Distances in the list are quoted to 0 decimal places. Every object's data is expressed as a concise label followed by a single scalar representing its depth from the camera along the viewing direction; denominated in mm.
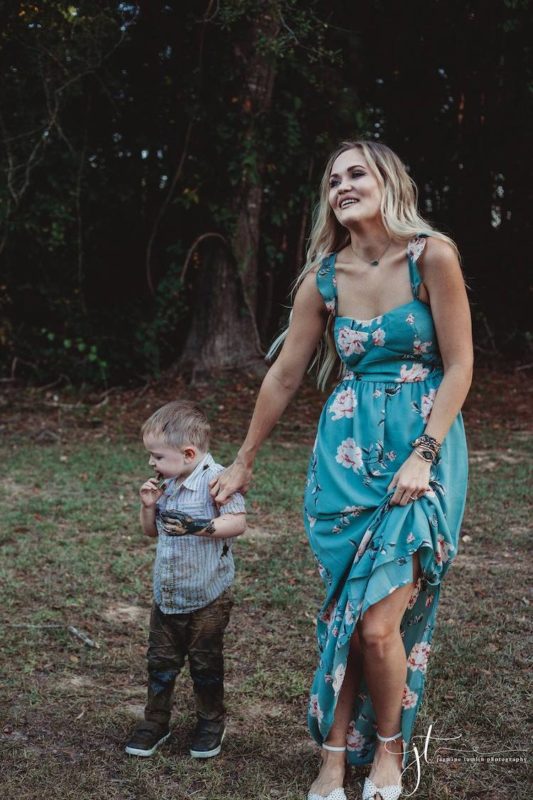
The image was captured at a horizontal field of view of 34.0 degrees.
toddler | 2857
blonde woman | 2510
